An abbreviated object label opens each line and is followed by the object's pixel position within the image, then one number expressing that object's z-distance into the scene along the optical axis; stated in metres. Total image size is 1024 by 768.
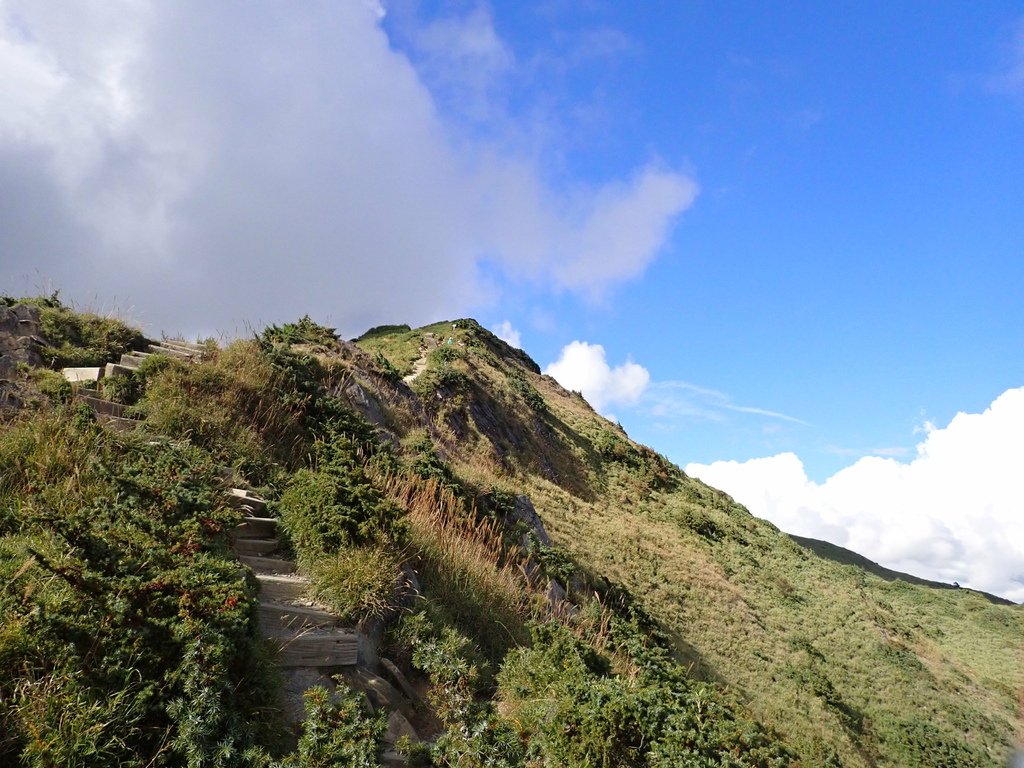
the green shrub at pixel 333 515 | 5.74
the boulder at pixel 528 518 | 12.76
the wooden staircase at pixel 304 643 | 4.30
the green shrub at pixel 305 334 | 15.77
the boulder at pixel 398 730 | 4.17
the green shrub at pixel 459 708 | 3.95
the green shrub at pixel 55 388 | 6.57
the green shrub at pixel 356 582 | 5.10
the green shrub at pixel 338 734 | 3.35
